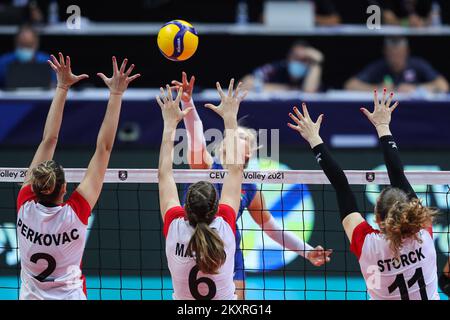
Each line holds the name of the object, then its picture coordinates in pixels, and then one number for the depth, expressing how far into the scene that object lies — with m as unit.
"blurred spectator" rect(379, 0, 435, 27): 13.00
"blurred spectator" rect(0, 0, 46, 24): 12.84
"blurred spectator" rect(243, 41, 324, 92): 11.39
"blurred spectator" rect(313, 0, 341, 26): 12.91
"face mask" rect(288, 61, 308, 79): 11.50
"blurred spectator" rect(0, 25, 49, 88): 11.38
